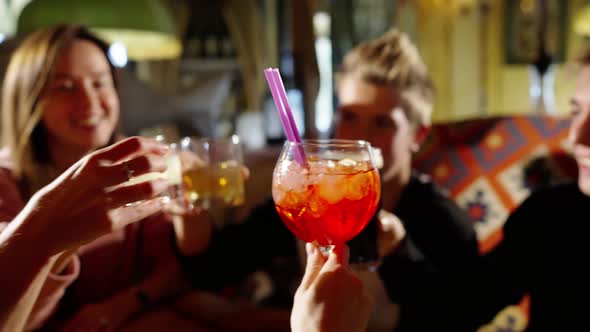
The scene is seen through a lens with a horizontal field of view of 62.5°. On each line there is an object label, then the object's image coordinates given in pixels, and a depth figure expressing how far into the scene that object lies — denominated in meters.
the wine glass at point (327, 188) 0.72
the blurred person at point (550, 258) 1.18
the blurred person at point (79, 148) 1.12
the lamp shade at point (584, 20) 2.72
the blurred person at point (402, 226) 1.19
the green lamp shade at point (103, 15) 1.99
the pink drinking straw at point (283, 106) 0.75
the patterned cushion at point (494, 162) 1.54
